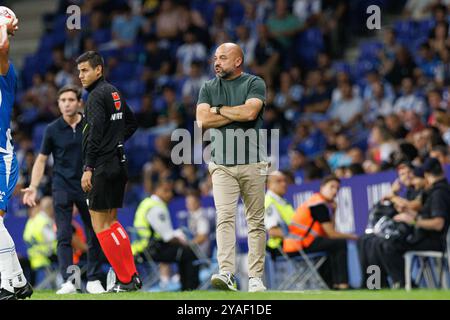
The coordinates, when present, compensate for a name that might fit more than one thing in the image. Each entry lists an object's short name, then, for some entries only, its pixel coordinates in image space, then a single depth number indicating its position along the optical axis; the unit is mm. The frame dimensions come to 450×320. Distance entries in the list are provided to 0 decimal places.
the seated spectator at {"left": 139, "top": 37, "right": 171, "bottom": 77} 24359
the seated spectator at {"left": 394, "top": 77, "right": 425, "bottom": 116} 17594
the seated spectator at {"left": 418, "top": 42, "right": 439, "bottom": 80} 18656
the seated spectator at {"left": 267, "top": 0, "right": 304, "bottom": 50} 22125
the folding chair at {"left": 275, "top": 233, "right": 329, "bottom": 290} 14039
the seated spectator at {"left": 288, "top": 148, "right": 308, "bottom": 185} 17273
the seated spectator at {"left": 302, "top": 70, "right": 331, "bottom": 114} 20125
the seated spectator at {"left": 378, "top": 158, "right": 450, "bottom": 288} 13273
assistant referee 10508
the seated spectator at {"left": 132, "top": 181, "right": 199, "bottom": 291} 15672
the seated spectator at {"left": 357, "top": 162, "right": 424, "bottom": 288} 13758
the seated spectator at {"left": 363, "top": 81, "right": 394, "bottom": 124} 18328
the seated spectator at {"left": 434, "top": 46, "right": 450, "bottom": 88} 17891
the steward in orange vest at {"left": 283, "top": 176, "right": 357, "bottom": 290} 14086
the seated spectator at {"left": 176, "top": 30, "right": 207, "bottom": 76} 23469
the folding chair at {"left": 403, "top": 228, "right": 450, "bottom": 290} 13508
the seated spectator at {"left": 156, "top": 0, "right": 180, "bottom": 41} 24875
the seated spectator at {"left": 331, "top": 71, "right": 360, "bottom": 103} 19631
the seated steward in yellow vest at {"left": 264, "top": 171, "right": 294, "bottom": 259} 14352
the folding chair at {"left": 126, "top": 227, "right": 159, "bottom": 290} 15758
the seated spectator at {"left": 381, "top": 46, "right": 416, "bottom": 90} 18734
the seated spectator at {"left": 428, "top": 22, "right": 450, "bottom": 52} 18453
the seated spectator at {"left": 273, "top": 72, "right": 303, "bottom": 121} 20328
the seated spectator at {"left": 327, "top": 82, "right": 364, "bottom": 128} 19375
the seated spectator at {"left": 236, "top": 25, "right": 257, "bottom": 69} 22359
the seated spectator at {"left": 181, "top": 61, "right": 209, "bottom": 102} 22500
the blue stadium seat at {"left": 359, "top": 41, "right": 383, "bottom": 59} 20509
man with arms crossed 10117
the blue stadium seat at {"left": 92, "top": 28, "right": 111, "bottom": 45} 26484
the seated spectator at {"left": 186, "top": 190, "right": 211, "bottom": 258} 17000
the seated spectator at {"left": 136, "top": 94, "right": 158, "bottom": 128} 22531
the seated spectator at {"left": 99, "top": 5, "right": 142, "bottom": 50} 25984
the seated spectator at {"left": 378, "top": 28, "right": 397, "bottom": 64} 19516
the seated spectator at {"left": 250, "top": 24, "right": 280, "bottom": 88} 21406
